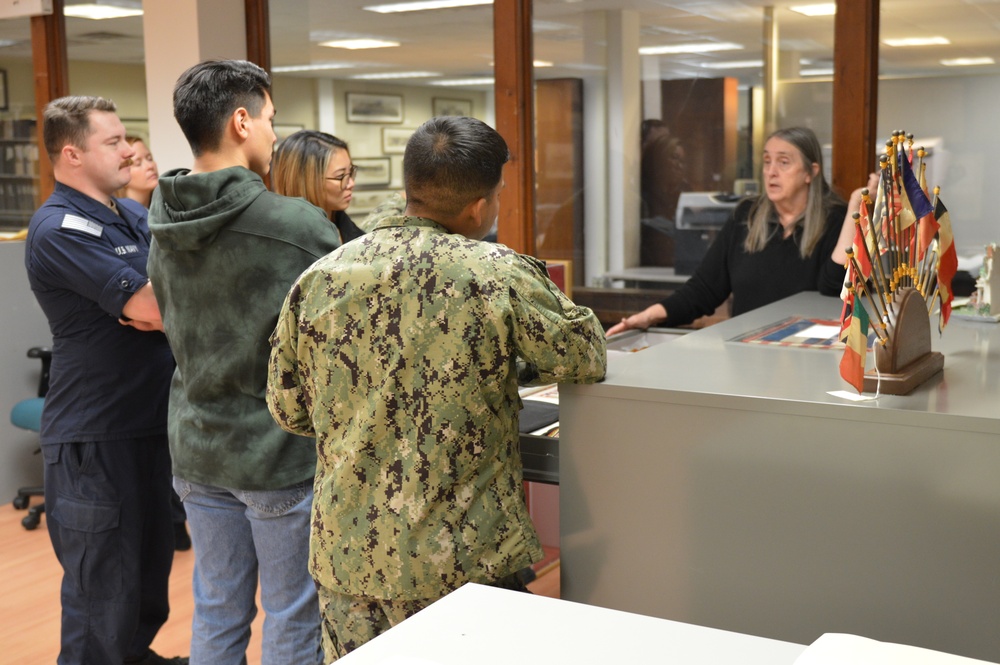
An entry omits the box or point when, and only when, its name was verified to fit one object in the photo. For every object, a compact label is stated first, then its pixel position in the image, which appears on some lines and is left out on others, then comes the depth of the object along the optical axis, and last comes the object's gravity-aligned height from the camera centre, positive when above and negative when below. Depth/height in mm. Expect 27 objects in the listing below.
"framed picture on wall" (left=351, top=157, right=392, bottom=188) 4809 +118
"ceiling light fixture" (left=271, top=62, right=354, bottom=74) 4801 +622
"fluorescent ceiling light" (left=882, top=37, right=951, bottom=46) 3529 +505
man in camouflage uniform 1631 -282
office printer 4016 -131
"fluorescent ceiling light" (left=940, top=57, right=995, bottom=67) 3467 +423
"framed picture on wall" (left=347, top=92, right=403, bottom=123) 4773 +419
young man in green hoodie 2012 -248
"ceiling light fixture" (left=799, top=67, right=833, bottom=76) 3643 +419
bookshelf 5766 +175
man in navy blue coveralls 2637 -527
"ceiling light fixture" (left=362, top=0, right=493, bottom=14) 4363 +837
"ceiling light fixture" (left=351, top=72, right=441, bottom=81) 4672 +559
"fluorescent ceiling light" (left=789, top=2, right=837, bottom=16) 3611 +639
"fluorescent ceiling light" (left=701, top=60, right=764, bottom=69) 3863 +480
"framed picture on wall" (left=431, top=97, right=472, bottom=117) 4535 +401
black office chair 4496 -983
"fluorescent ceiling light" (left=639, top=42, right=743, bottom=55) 3900 +557
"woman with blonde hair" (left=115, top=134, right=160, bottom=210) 4289 +111
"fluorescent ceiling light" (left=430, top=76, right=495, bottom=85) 4398 +500
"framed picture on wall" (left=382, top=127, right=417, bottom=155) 4824 +272
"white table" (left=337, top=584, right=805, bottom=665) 1105 -505
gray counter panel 1467 -485
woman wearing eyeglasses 2955 +82
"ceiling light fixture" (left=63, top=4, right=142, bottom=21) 5273 +999
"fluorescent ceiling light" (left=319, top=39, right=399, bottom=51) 4684 +713
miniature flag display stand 1582 -154
